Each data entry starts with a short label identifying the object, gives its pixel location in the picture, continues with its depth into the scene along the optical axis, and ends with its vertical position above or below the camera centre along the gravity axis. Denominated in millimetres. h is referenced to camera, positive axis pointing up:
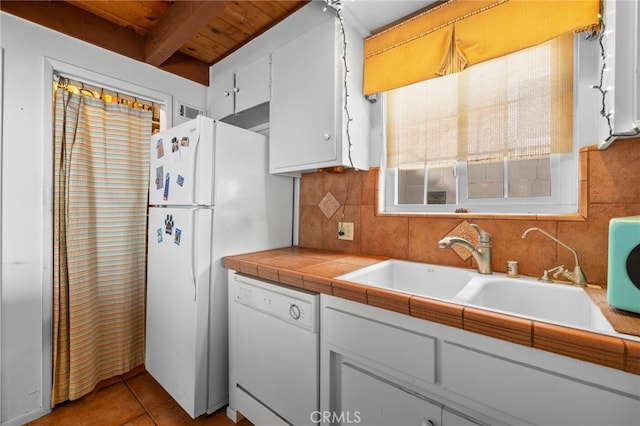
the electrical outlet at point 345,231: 1801 -120
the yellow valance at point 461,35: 1102 +825
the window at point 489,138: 1221 +380
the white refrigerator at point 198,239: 1505 -165
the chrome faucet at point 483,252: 1253 -176
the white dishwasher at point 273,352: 1188 -668
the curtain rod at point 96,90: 1710 +817
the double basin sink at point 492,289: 993 -320
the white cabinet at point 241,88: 1899 +921
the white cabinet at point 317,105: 1521 +634
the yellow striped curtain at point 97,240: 1700 -194
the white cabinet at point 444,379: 664 -479
